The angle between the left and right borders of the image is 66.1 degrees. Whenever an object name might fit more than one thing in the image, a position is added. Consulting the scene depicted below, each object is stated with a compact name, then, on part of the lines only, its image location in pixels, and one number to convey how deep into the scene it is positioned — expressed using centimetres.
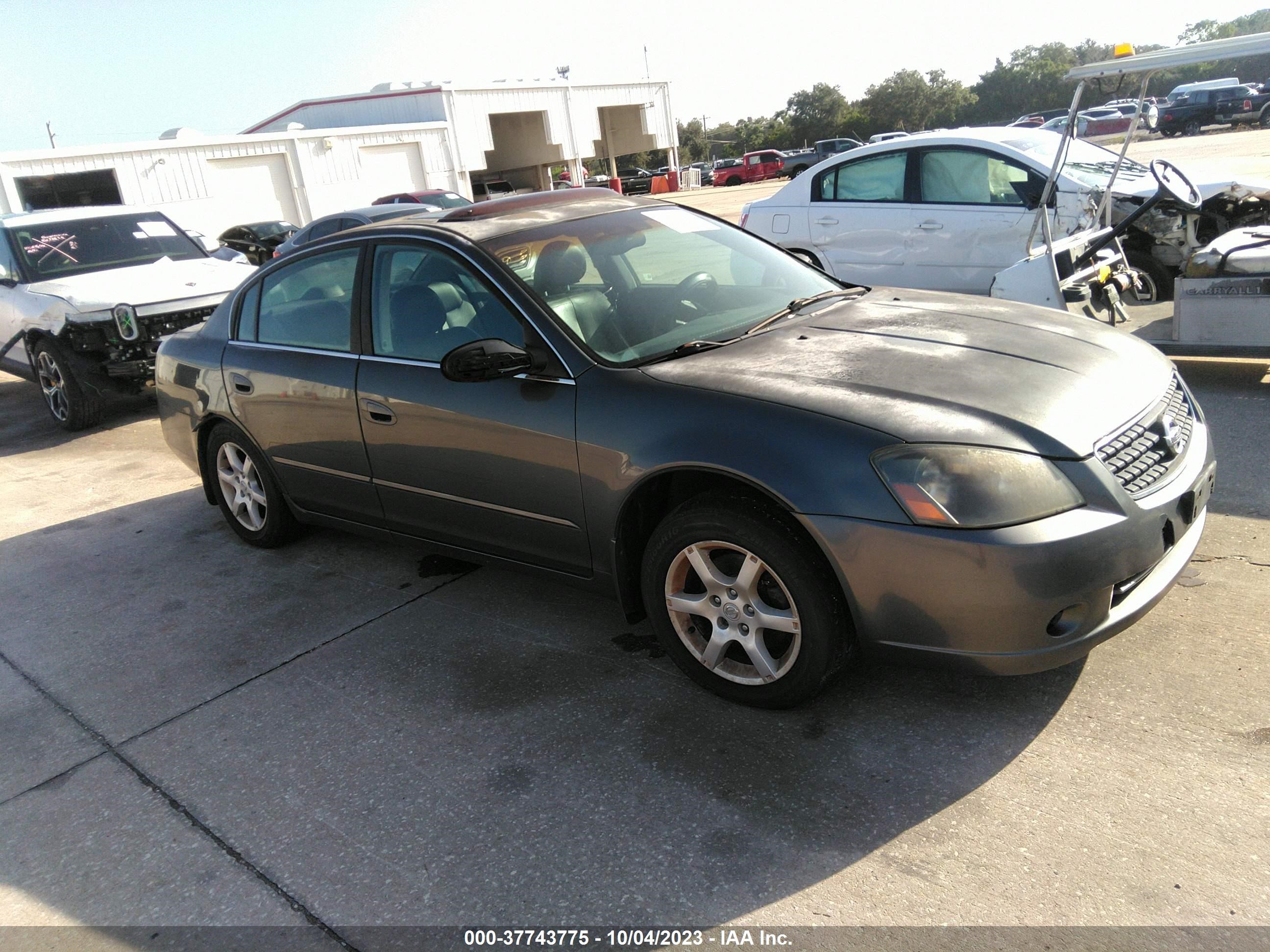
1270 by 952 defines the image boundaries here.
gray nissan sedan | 272
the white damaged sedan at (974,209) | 745
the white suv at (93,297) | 844
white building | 2938
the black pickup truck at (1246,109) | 3606
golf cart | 565
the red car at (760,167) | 4484
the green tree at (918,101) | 7025
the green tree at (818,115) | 7100
